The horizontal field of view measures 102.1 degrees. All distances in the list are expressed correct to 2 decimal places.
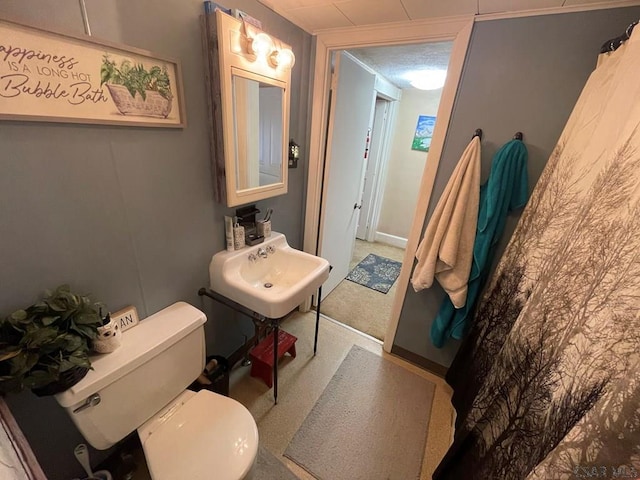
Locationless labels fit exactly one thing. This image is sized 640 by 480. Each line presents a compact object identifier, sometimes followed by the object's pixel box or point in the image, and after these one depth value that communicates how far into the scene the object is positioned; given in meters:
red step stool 1.67
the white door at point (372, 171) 3.32
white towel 1.33
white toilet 0.89
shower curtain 0.55
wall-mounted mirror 1.12
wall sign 0.67
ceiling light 2.34
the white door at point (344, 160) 1.83
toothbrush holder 1.61
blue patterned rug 2.96
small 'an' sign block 1.05
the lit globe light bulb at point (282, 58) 1.31
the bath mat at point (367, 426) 1.33
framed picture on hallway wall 3.32
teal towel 1.25
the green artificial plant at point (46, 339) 0.69
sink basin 1.25
